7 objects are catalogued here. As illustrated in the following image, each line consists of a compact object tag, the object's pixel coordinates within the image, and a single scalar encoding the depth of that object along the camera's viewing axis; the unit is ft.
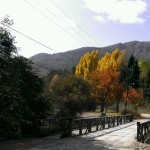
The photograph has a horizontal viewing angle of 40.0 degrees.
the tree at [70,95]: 63.95
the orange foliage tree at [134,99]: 147.84
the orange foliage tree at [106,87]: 133.52
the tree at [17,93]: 34.13
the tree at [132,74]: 192.27
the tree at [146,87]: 195.04
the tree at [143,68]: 226.28
